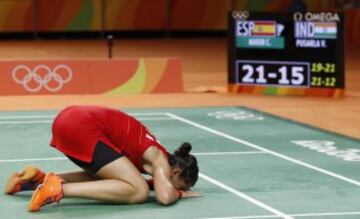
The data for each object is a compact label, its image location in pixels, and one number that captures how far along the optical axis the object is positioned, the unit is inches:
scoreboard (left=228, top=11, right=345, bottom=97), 612.1
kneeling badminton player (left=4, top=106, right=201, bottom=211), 305.7
